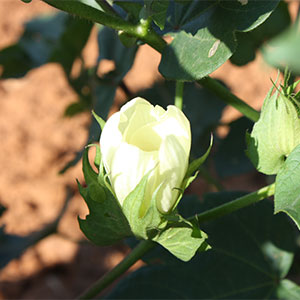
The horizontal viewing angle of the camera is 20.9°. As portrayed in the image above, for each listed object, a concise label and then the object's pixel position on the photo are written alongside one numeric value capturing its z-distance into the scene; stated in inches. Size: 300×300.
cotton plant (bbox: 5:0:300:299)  12.4
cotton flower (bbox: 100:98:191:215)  12.2
